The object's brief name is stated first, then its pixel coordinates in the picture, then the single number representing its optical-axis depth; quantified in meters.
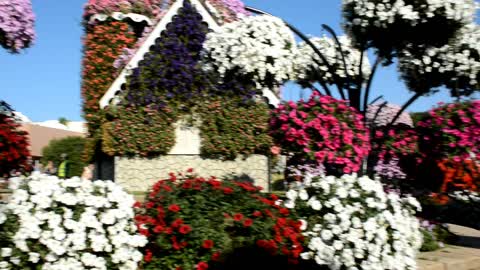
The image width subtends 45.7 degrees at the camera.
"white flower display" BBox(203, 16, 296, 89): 7.78
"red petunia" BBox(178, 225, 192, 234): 5.37
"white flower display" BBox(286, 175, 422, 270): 5.29
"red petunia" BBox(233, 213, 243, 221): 5.66
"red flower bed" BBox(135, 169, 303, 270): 5.46
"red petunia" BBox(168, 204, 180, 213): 5.56
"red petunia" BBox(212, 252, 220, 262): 5.38
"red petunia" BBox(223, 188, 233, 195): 6.01
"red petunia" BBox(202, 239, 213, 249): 5.36
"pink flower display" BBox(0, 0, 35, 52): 9.62
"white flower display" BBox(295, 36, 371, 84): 12.16
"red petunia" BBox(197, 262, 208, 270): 5.33
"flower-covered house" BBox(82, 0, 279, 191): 16.27
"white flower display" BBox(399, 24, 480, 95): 8.91
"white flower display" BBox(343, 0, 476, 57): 8.23
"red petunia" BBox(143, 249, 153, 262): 5.52
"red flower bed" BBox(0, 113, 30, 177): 8.39
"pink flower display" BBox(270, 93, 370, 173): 7.64
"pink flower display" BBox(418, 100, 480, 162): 7.54
